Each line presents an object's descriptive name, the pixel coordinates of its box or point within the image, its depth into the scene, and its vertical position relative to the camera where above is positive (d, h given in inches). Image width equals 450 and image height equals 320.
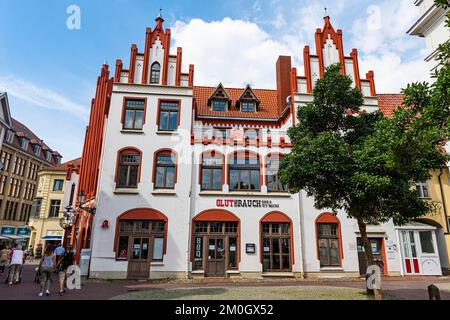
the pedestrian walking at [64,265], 498.0 -40.6
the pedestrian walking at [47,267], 468.4 -38.1
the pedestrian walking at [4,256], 676.7 -32.3
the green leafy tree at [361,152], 303.9 +116.8
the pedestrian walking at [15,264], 589.6 -43.4
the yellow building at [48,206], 1631.4 +199.2
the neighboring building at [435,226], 784.9 +54.3
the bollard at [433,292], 338.6 -52.7
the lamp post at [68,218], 860.6 +71.7
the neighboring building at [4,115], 1096.7 +480.8
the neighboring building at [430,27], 627.8 +476.2
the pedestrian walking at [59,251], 616.7 -17.8
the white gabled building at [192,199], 730.2 +113.5
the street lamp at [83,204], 744.0 +108.6
